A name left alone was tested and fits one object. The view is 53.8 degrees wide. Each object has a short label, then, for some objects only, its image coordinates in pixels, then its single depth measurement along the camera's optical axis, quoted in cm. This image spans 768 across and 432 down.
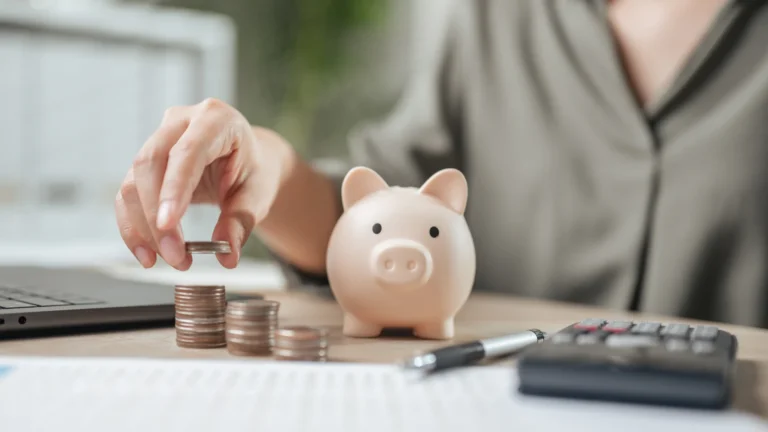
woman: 88
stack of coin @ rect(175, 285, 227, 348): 48
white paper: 31
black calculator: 33
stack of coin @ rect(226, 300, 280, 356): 46
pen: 40
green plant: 184
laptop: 52
